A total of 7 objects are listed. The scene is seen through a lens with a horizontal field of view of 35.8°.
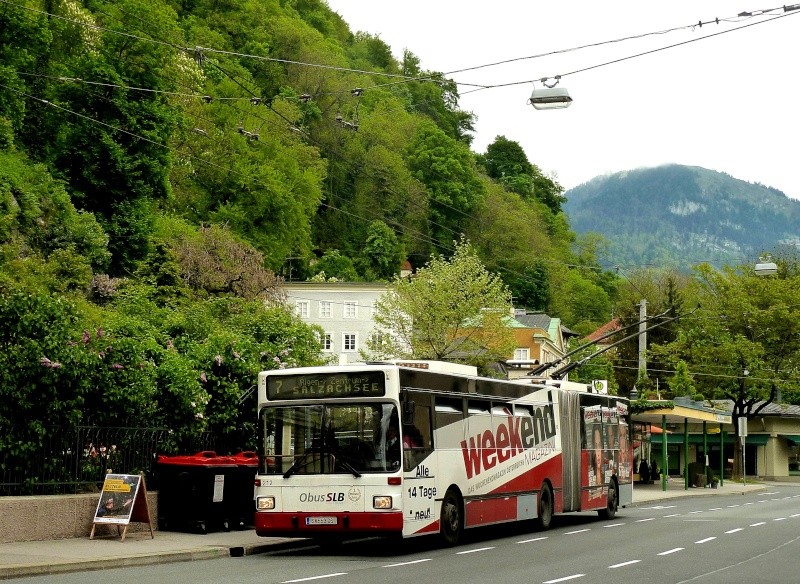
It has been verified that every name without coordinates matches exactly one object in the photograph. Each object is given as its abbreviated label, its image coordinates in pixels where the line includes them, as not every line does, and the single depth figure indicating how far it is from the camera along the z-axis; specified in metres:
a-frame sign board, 19.73
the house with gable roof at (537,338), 93.19
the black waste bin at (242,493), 23.00
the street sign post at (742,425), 61.81
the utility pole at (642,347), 53.78
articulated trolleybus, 18.94
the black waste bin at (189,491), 22.09
